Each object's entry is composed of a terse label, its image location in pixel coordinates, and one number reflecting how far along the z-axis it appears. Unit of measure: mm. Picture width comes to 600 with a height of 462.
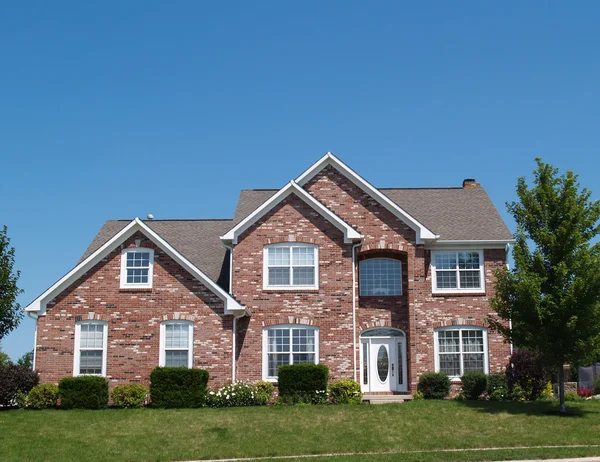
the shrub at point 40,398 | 25344
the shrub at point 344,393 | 26312
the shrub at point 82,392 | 25266
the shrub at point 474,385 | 27938
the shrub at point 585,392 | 33562
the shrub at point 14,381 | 25217
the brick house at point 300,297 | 27016
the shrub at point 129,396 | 25484
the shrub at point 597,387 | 34656
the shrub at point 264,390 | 26219
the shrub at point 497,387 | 27703
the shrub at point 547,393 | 27852
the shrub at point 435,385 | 27812
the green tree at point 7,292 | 28703
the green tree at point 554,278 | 22969
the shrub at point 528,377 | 27777
